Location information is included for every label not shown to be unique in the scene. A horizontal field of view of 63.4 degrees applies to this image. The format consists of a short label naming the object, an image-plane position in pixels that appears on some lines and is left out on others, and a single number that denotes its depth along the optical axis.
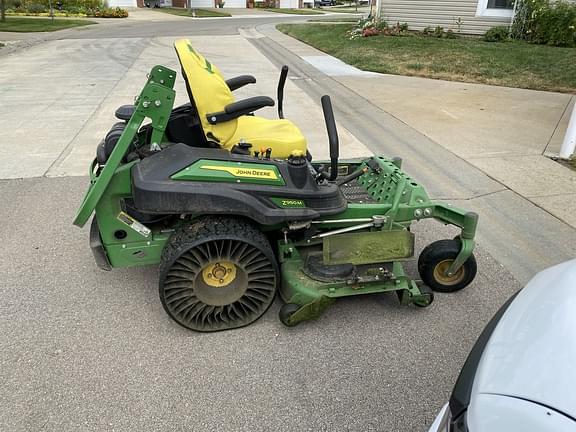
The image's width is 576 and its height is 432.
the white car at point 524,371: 1.27
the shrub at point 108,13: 28.38
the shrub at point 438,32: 13.66
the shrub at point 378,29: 14.12
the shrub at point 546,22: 11.76
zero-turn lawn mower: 2.55
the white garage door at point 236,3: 42.84
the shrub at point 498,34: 12.92
